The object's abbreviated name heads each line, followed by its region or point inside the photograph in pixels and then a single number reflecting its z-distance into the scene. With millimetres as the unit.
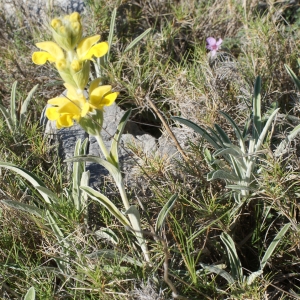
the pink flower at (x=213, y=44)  1007
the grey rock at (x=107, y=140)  895
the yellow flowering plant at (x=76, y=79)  738
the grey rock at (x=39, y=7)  1091
